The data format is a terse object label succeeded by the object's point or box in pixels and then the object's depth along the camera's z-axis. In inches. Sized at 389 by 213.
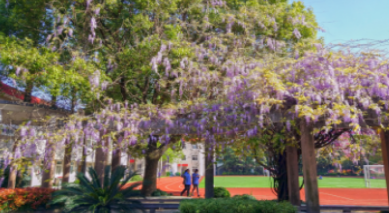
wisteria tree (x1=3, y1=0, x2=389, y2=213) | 278.5
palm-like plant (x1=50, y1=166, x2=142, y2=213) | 303.9
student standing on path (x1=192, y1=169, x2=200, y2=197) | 598.9
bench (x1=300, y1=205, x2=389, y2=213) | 362.9
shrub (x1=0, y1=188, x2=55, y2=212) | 365.4
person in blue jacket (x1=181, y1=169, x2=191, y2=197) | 587.8
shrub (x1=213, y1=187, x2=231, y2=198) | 522.6
